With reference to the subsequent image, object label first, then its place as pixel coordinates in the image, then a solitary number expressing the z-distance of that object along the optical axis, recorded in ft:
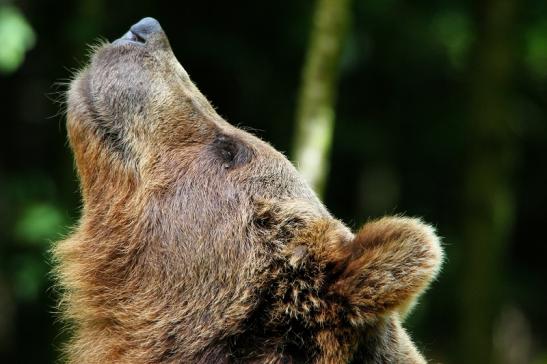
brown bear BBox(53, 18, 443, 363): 29.27
